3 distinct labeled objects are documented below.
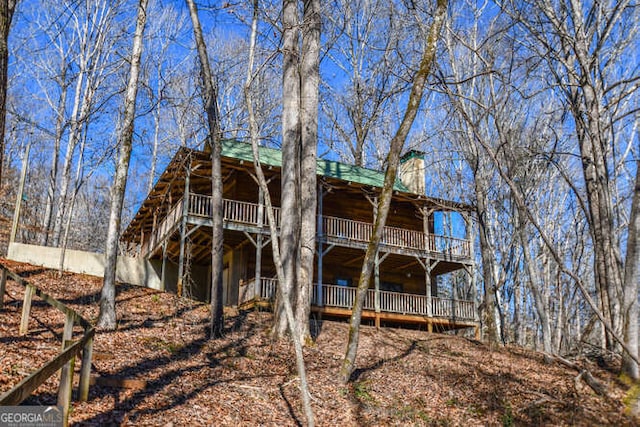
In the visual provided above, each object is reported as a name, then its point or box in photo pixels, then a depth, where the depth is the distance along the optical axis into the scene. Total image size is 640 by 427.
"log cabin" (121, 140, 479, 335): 18.88
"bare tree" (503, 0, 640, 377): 10.64
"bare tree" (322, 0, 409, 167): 29.09
